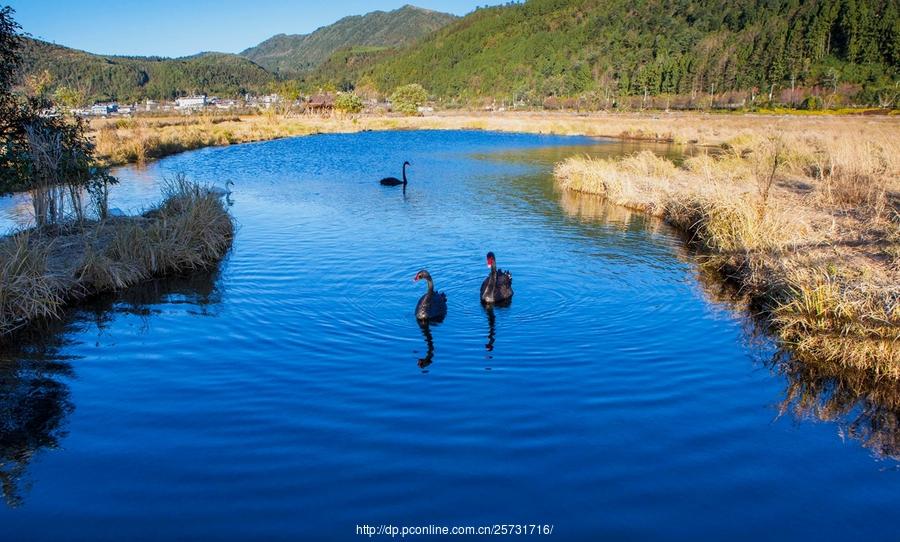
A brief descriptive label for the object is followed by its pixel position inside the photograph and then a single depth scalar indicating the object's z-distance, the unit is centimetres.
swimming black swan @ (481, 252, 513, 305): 1202
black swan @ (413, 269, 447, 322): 1109
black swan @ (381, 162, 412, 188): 2909
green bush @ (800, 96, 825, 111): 8288
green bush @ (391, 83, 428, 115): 11812
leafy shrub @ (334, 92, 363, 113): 10019
